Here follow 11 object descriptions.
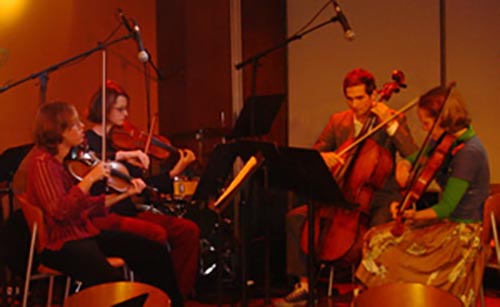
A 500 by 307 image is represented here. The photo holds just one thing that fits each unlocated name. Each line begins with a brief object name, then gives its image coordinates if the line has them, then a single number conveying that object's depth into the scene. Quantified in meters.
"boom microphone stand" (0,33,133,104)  6.38
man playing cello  6.66
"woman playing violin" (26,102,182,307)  5.33
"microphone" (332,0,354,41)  6.63
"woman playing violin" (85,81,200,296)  6.67
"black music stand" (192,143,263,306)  5.29
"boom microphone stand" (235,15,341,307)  4.96
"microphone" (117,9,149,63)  6.47
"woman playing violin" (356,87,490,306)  5.14
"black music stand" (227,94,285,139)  6.88
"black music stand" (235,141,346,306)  4.67
